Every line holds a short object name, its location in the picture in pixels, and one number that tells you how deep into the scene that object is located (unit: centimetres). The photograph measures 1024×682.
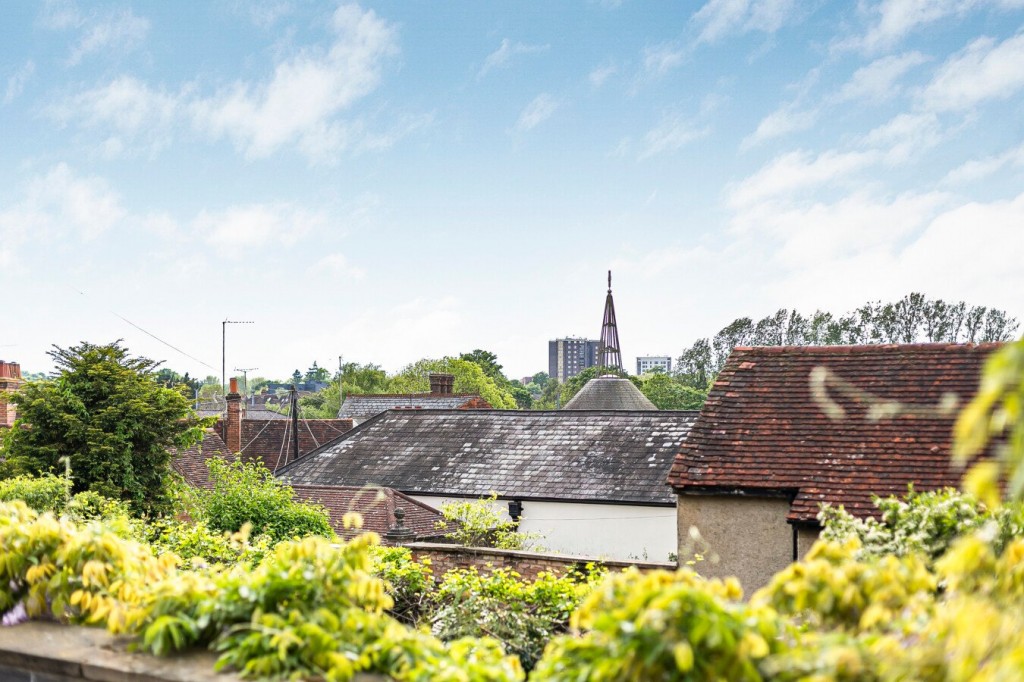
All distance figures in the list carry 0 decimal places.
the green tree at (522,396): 12719
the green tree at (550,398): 12069
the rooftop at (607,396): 3447
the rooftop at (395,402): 5016
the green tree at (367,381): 9996
